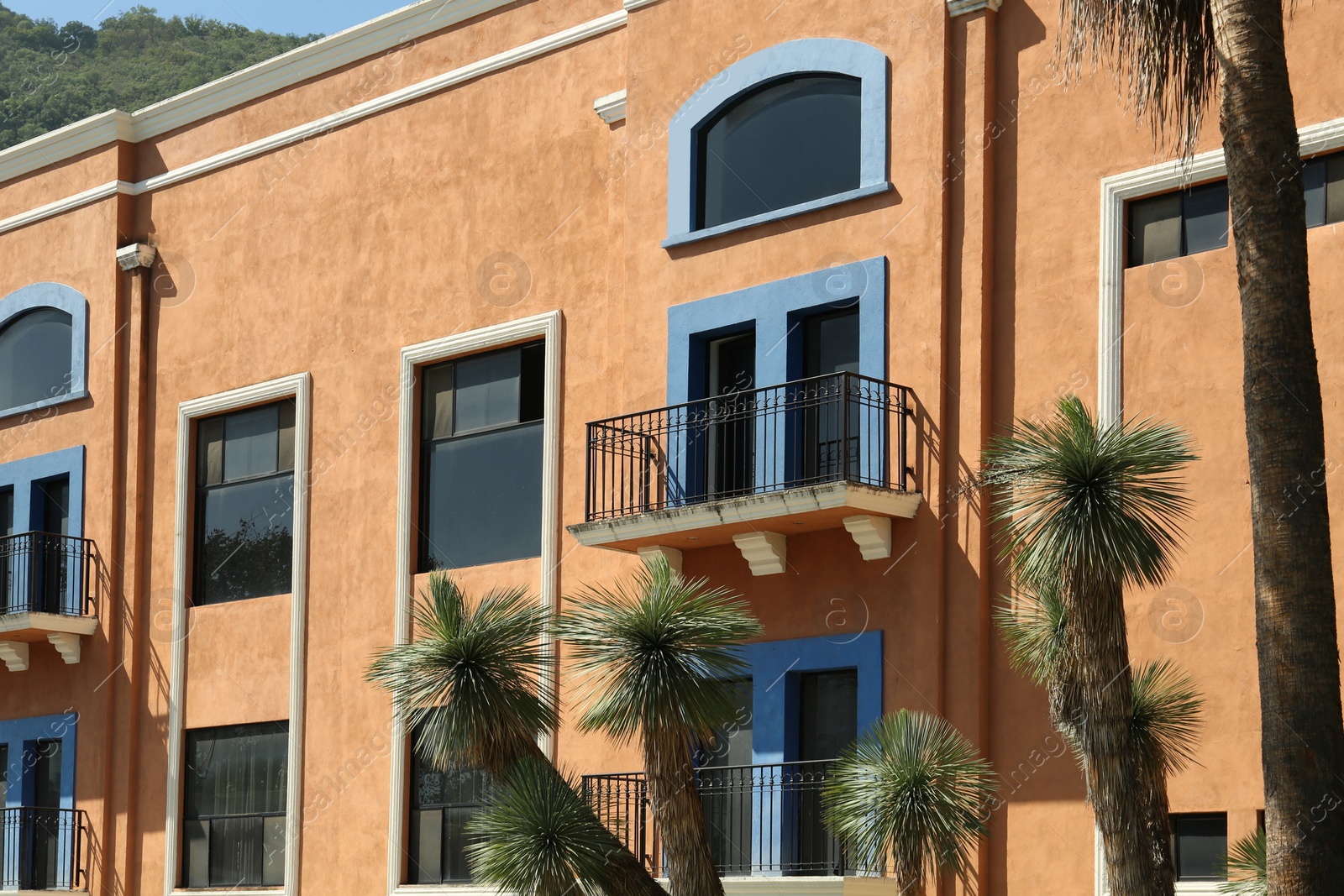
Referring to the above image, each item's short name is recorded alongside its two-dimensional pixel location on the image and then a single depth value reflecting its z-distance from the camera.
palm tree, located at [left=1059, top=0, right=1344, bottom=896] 11.33
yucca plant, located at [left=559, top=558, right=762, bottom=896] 14.65
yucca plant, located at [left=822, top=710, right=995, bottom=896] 14.21
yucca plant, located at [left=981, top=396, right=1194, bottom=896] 12.84
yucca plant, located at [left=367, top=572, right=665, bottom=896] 15.01
